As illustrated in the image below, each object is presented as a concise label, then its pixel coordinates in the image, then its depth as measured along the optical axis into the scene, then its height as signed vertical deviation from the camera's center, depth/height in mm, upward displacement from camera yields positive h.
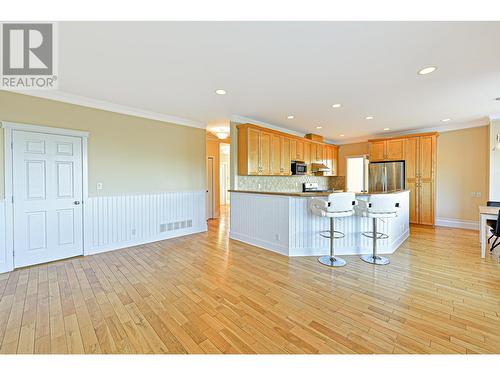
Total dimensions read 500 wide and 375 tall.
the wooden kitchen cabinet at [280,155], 5312 +744
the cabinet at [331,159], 7398 +905
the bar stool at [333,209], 3154 -356
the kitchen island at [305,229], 3652 -764
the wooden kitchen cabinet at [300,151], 6059 +942
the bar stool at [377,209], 3246 -373
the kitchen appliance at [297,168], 5936 +464
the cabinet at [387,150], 6207 +1036
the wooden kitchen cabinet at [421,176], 5766 +241
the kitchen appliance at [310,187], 6852 -75
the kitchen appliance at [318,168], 6738 +532
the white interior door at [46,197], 3166 -191
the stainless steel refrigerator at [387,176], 6125 +261
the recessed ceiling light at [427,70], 2674 +1440
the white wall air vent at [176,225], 4773 -930
